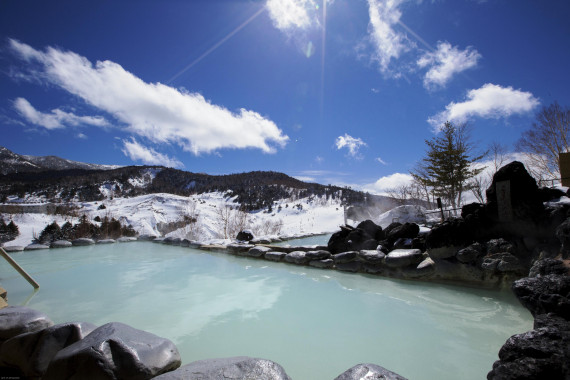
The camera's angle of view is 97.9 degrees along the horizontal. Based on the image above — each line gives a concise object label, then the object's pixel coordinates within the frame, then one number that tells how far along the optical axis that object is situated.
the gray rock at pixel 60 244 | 8.92
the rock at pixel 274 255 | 5.93
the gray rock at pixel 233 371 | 1.28
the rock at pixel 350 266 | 4.58
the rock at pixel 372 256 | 4.31
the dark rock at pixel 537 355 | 1.14
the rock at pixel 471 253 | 3.36
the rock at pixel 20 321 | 1.93
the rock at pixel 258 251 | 6.41
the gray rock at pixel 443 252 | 3.60
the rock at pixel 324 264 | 4.98
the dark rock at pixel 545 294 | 1.60
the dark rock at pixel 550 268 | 1.98
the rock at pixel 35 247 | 8.39
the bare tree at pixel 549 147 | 15.21
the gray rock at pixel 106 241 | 10.20
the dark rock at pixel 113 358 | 1.39
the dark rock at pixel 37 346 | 1.68
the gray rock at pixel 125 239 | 10.82
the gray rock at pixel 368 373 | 1.22
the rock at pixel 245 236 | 8.86
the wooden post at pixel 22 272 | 3.43
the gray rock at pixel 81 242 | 9.62
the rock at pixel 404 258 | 3.95
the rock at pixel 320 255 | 5.20
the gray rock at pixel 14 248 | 8.09
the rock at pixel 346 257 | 4.71
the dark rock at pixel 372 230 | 5.52
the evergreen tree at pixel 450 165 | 13.76
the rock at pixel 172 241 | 9.51
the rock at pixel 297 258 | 5.36
